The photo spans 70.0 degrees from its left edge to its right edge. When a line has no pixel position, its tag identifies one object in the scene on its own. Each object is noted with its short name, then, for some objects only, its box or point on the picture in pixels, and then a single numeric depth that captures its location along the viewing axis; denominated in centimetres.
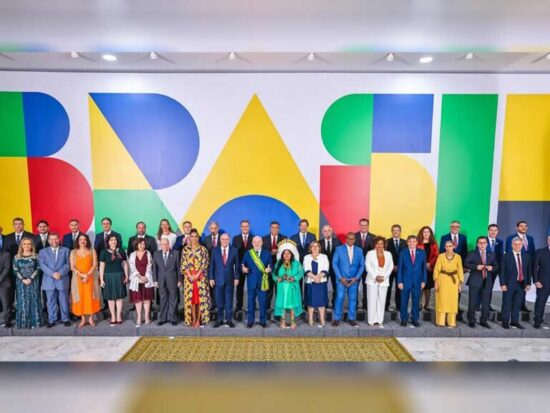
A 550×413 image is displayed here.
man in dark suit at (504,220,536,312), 645
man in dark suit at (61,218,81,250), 694
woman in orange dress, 624
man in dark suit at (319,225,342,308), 673
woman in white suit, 634
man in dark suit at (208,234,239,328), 629
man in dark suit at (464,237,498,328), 633
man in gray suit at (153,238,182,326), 627
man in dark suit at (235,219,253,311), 680
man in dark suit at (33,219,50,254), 666
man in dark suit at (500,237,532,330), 626
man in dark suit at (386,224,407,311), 672
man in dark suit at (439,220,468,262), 691
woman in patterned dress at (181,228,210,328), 621
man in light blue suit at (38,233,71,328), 624
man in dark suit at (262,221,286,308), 689
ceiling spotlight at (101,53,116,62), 662
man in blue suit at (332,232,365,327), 636
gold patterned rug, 545
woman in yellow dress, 623
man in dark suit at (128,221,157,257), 685
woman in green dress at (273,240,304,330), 625
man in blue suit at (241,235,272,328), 629
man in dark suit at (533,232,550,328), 626
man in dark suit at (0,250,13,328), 624
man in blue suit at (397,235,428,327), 634
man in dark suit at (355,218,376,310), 688
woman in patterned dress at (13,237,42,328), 615
